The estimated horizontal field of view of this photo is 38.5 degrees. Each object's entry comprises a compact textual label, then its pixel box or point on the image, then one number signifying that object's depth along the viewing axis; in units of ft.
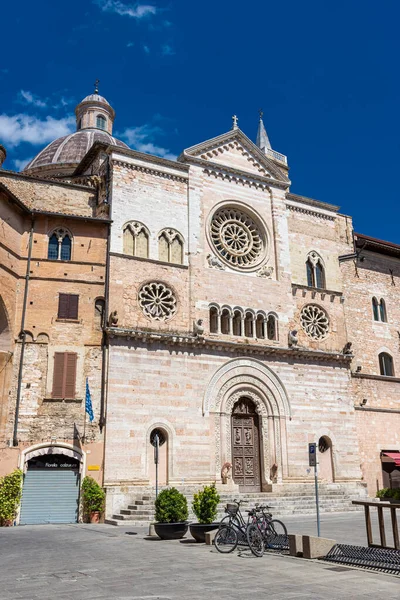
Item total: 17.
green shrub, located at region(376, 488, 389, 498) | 100.86
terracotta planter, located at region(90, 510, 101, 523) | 75.56
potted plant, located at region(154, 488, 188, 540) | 54.19
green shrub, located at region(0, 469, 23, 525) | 71.51
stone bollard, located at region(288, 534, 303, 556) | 42.37
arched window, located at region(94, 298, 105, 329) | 85.81
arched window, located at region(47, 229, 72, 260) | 88.33
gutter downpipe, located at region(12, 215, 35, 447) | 76.59
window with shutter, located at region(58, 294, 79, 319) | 84.69
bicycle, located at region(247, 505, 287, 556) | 43.45
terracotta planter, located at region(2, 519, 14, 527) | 71.87
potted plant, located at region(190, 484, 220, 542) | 51.49
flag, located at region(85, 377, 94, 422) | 79.05
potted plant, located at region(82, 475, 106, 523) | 75.51
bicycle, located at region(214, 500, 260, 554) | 45.73
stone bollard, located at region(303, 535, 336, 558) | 41.52
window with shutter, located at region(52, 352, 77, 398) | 80.53
